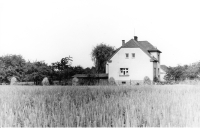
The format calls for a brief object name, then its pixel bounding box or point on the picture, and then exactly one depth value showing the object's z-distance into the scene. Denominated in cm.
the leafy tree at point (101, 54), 7969
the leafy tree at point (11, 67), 6267
